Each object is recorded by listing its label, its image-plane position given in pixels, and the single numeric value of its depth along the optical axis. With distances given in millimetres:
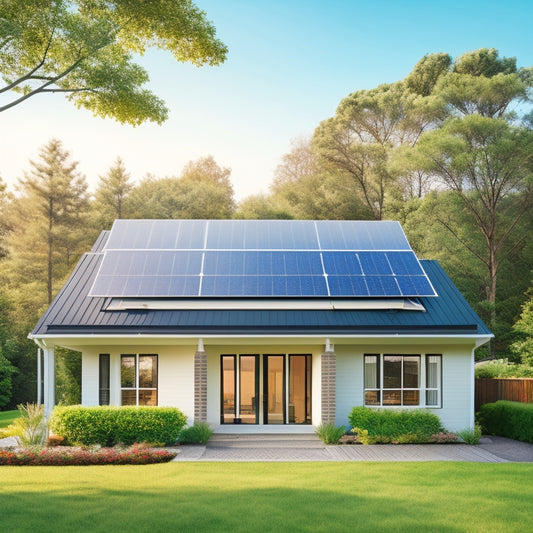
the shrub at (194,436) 17438
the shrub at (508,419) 18969
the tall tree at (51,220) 44875
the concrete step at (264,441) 17469
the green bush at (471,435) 18188
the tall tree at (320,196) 43000
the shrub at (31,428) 16484
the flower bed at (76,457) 14438
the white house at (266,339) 18406
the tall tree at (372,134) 43031
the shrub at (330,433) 17531
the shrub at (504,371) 24266
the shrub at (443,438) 18003
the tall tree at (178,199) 47812
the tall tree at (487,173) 34531
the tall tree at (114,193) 47875
